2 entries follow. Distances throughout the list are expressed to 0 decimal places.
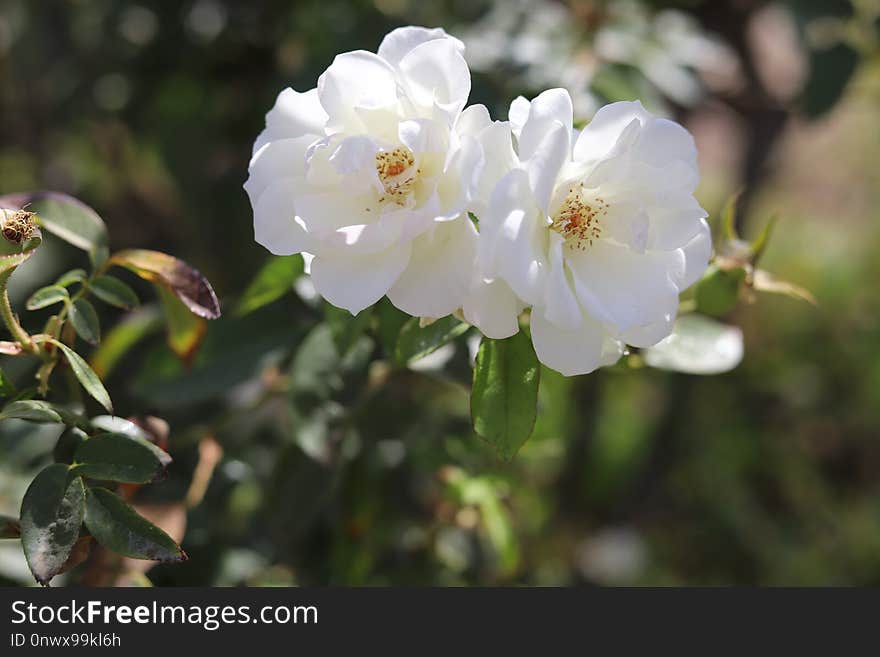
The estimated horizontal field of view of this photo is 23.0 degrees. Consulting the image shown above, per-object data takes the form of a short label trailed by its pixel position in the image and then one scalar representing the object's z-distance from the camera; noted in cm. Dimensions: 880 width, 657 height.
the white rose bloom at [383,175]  59
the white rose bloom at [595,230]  58
